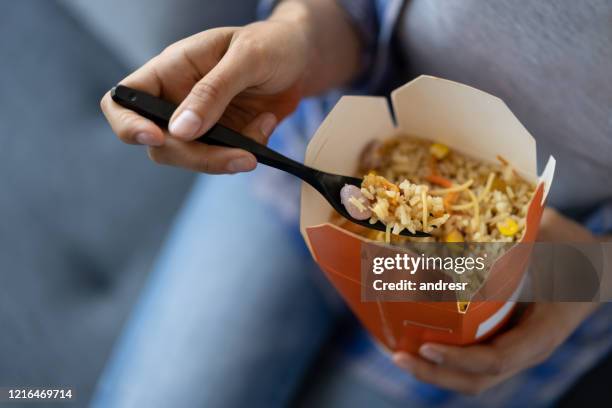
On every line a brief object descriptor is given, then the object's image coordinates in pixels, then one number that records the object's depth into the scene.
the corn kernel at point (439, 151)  0.55
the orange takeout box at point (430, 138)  0.45
